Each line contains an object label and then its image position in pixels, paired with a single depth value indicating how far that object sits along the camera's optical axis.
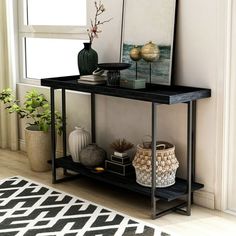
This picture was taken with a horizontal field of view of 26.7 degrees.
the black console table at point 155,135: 3.12
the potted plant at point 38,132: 4.25
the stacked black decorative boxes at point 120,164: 3.59
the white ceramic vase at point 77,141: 3.92
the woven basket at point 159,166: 3.26
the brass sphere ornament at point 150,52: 3.36
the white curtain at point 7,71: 4.80
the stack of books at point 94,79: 3.56
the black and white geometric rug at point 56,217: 3.03
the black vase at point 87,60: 3.79
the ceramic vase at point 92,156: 3.76
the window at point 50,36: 4.27
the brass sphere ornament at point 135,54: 3.44
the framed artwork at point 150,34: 3.44
